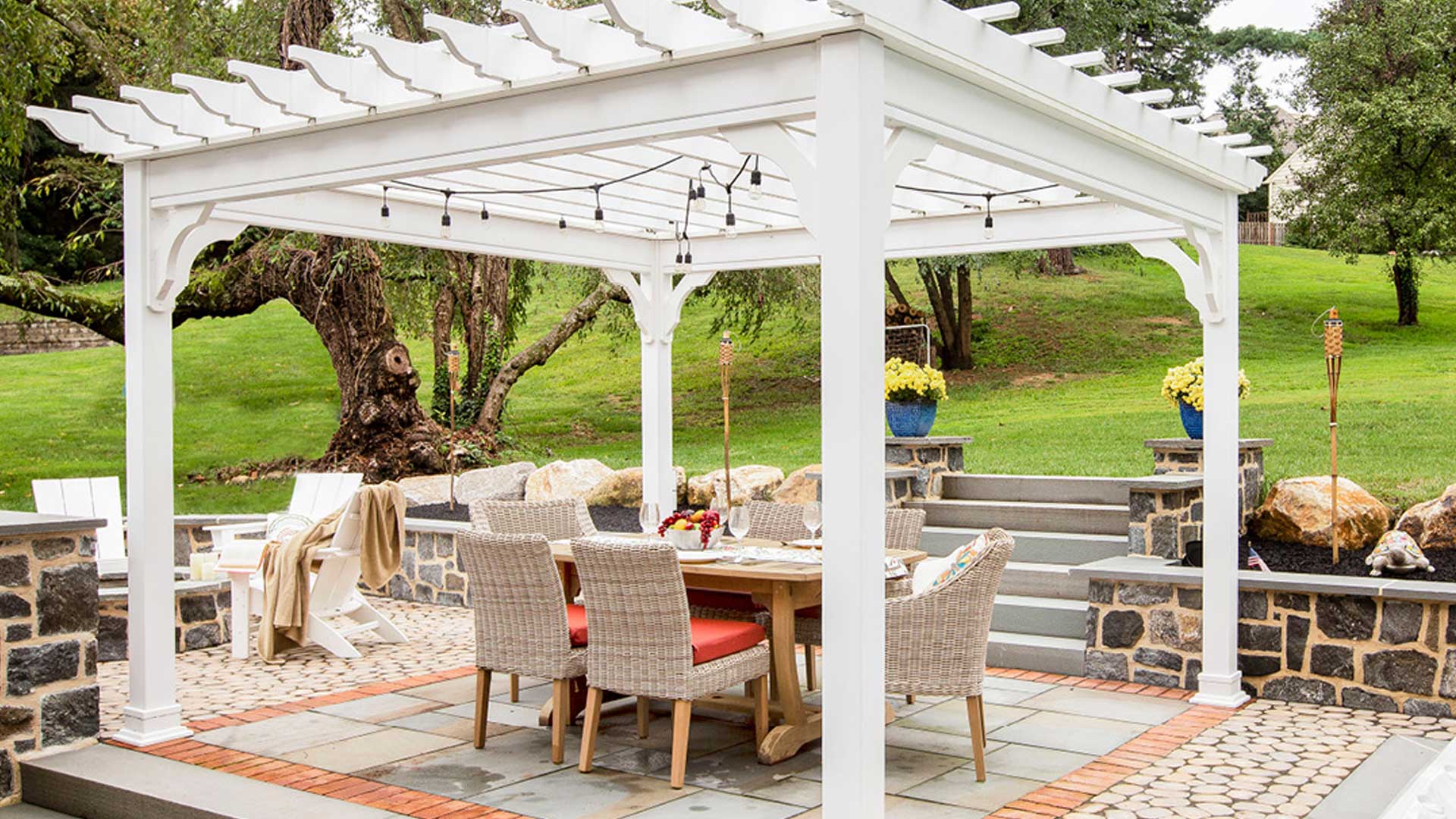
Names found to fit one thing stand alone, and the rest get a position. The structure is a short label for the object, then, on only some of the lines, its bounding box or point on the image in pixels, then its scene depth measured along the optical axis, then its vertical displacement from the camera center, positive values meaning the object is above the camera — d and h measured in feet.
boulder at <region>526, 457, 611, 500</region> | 35.27 -1.64
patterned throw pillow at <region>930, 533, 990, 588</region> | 15.55 -1.77
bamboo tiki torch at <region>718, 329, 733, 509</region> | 25.75 +1.36
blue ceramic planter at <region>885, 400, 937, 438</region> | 29.84 +0.01
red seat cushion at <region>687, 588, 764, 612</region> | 19.36 -2.81
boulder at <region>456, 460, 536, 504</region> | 36.63 -1.79
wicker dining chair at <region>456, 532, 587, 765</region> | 15.94 -2.50
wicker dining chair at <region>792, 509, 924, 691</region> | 20.07 -1.82
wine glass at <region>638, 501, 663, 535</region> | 18.86 -1.45
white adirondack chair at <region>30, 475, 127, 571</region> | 26.04 -1.58
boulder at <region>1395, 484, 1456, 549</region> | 24.25 -2.20
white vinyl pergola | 11.80 +3.48
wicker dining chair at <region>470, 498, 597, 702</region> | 22.48 -1.72
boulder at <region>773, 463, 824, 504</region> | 31.65 -1.77
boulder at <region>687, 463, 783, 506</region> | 33.24 -1.73
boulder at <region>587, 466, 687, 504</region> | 35.53 -1.97
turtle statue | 21.63 -2.50
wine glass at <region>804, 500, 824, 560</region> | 18.22 -1.41
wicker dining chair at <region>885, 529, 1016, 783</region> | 15.40 -2.70
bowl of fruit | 18.44 -1.64
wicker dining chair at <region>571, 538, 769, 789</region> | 14.82 -2.62
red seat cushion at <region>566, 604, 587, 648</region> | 16.74 -2.76
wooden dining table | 16.28 -2.46
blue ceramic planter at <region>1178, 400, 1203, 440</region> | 28.14 -0.13
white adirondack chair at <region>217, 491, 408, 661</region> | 23.49 -3.25
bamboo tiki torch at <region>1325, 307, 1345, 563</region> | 20.38 +0.78
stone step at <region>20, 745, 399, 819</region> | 14.15 -4.34
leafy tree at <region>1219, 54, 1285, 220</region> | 95.04 +24.30
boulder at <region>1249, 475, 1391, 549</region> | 25.18 -2.08
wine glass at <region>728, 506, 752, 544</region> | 18.04 -1.46
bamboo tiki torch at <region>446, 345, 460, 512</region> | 32.40 +1.58
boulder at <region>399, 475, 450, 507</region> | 37.04 -1.97
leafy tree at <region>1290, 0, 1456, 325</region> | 56.59 +12.88
